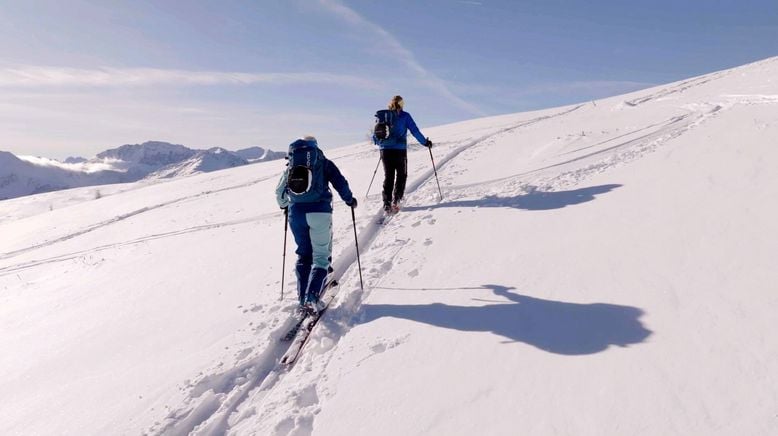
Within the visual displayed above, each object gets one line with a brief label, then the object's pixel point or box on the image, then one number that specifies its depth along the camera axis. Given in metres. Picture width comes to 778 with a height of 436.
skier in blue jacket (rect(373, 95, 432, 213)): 9.12
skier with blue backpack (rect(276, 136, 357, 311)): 5.27
